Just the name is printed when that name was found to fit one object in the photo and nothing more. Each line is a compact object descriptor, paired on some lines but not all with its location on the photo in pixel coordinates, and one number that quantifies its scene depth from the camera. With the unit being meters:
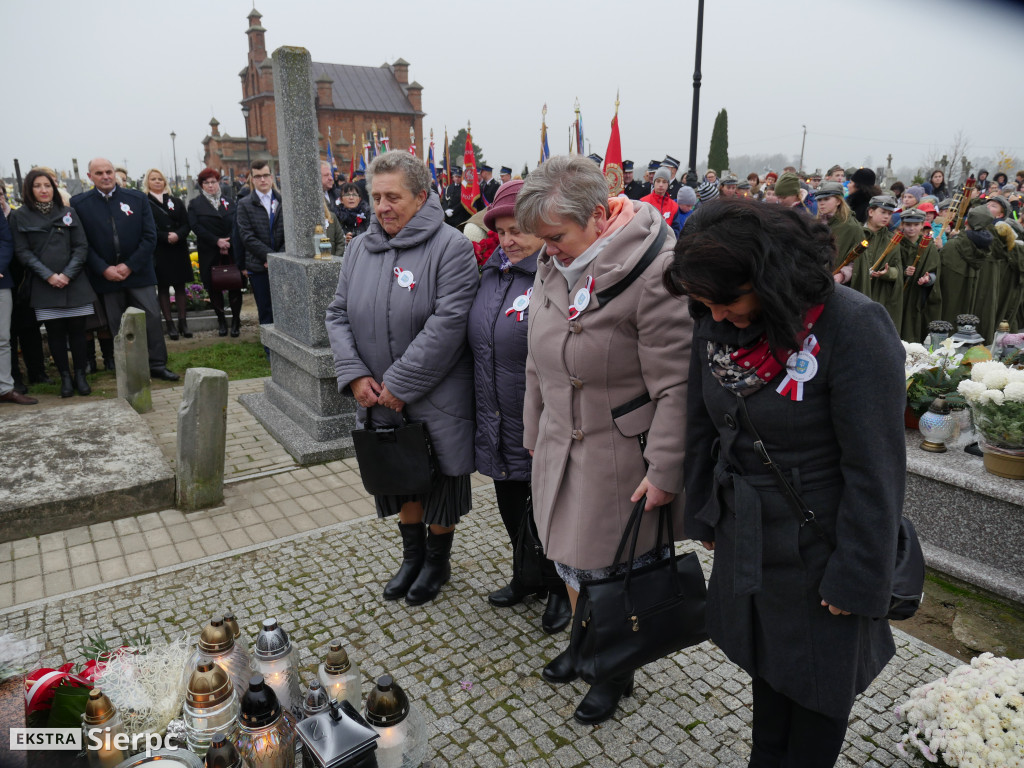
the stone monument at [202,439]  4.62
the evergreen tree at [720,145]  52.72
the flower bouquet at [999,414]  3.65
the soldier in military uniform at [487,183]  12.50
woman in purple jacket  3.08
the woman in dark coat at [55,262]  6.77
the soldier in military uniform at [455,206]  12.73
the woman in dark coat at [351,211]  10.17
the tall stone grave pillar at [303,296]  5.64
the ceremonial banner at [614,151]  7.91
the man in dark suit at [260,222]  8.46
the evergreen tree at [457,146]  79.25
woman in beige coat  2.36
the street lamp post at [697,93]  11.59
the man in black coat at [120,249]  7.32
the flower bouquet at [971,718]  2.27
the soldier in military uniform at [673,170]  11.98
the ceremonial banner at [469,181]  11.78
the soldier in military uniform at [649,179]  13.15
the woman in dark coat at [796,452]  1.73
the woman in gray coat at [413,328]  3.37
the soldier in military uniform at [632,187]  14.44
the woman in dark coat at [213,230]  9.48
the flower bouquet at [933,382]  4.32
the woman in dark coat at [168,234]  9.16
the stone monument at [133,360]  6.44
